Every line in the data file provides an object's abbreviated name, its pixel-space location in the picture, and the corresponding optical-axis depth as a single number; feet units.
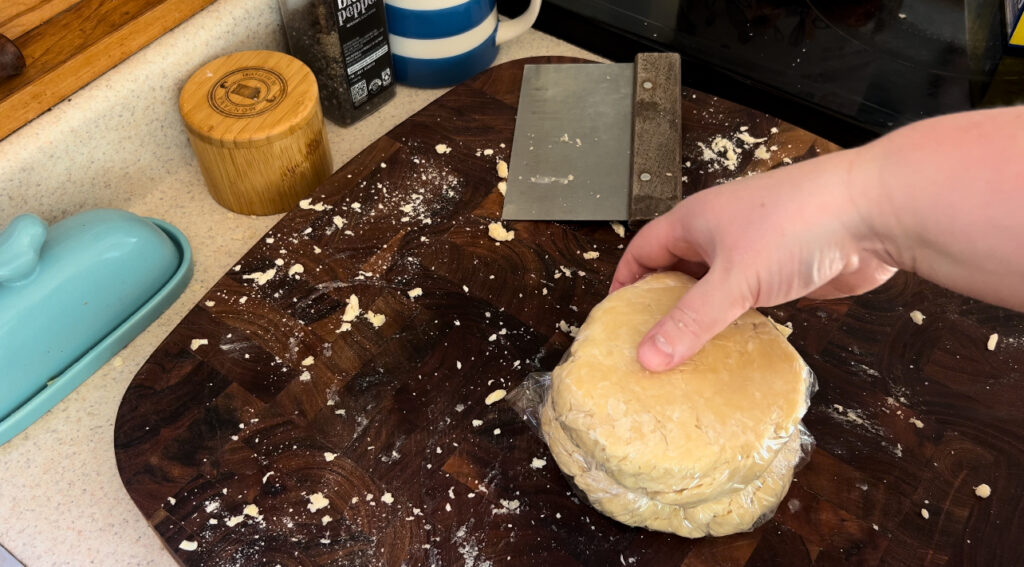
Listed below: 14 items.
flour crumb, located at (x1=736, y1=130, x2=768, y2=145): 3.76
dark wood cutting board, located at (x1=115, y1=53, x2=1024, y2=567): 2.70
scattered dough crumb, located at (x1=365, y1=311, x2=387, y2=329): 3.19
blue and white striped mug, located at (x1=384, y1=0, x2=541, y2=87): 3.84
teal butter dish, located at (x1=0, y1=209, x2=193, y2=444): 2.87
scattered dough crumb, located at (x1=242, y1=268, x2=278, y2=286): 3.29
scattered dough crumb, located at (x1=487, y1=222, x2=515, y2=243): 3.45
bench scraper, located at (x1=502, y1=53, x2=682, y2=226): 3.50
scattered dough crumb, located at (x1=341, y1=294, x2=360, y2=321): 3.20
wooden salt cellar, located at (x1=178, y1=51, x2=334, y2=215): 3.31
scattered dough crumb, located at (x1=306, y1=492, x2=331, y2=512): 2.74
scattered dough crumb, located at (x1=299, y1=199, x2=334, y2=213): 3.50
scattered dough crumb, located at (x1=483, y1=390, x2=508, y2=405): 2.99
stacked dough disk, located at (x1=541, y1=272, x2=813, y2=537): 2.48
